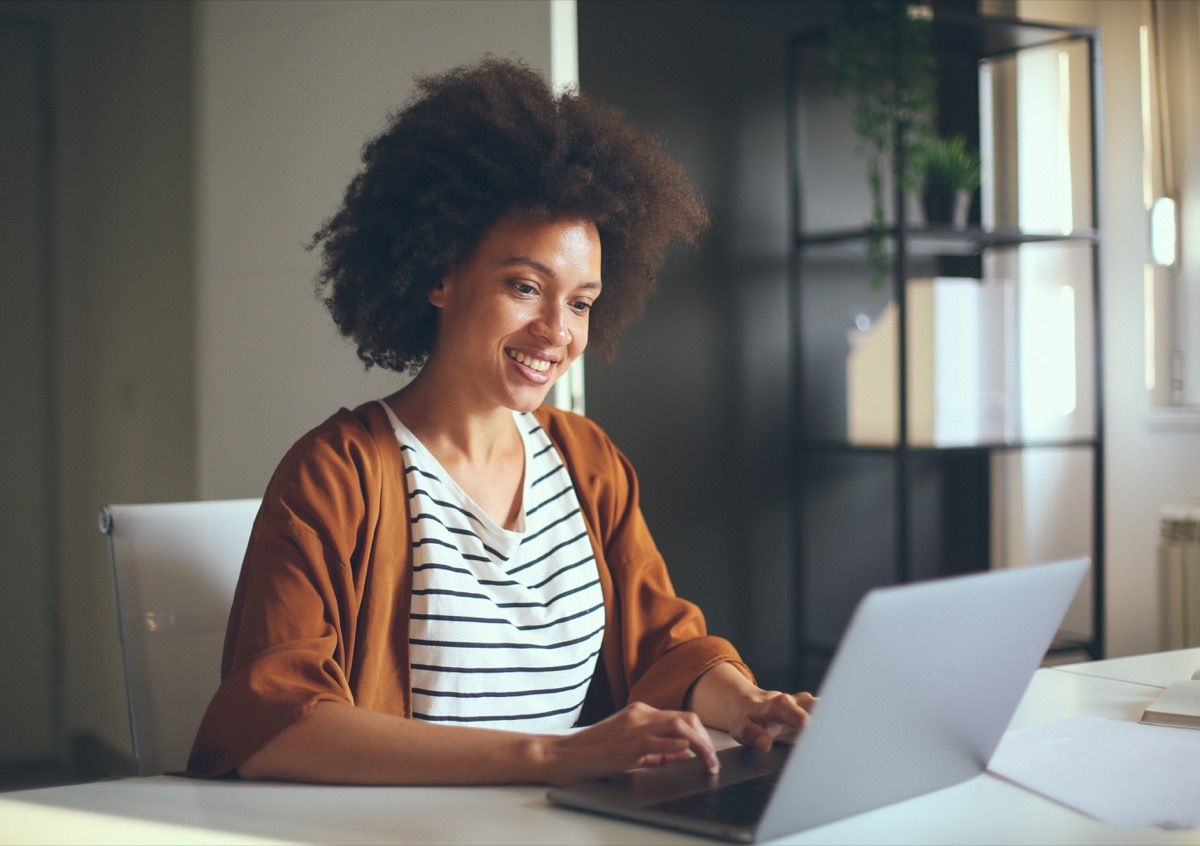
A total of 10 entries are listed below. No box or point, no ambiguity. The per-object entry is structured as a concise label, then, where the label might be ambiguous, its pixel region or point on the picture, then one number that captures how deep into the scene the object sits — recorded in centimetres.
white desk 89
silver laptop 83
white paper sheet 94
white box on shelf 305
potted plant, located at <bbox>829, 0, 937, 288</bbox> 295
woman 126
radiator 305
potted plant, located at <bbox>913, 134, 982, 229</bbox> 310
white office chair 137
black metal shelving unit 309
